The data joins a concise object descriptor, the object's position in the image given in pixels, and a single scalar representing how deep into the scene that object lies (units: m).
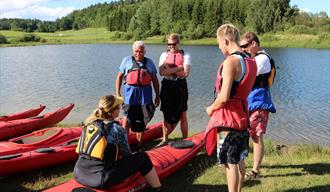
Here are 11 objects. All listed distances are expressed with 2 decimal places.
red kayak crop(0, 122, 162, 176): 5.74
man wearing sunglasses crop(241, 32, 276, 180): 5.06
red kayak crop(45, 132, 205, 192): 4.59
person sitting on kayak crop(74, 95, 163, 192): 4.27
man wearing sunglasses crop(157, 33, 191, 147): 6.45
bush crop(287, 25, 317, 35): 60.38
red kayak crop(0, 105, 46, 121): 9.32
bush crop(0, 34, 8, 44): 67.25
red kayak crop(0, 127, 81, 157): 6.50
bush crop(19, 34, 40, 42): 75.00
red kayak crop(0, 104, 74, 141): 8.32
